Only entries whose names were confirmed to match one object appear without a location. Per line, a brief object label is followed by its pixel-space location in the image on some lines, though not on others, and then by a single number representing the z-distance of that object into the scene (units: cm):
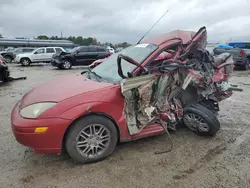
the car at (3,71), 901
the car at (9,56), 2257
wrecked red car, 263
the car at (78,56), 1543
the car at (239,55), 1265
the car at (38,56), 1841
